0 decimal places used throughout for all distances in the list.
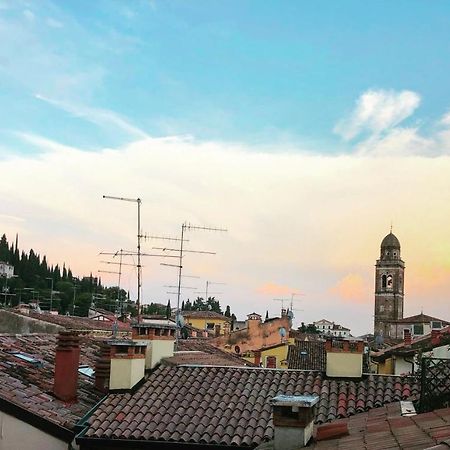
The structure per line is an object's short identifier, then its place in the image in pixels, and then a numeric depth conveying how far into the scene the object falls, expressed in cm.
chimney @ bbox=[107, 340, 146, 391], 1190
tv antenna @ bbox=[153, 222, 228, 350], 2361
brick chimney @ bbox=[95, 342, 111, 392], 1270
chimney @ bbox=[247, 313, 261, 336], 4334
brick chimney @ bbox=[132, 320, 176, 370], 1338
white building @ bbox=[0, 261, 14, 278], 11188
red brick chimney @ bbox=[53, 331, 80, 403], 1138
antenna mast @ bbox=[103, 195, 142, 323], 2003
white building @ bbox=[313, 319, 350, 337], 13962
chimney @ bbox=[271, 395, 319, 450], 795
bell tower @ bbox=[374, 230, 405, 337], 9825
